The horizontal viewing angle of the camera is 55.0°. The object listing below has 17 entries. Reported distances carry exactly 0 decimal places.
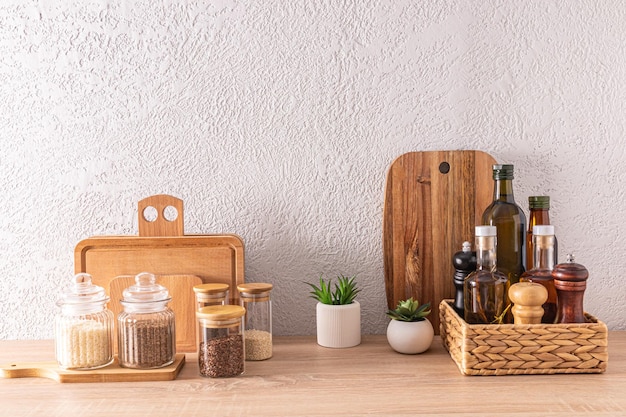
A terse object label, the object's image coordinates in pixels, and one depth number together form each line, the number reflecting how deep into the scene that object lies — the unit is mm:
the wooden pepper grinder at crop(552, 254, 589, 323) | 998
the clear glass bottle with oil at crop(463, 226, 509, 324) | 1045
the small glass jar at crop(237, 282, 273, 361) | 1112
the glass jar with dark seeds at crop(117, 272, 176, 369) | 1025
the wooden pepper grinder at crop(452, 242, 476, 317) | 1132
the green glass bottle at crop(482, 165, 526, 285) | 1142
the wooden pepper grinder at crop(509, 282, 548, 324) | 994
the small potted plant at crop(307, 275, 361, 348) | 1160
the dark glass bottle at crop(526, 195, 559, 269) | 1148
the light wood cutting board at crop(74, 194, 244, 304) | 1178
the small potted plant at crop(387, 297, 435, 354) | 1103
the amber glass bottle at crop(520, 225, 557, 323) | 1059
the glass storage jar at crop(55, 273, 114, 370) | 1021
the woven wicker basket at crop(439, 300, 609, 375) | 987
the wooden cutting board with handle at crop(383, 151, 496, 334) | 1247
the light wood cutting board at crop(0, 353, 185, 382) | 997
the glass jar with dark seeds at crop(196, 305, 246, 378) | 1000
